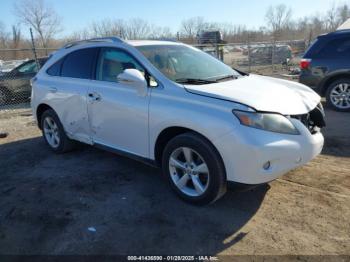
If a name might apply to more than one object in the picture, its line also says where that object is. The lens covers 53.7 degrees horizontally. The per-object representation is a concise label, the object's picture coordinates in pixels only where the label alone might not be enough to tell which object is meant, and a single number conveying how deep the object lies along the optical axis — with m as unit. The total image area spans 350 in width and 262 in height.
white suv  3.22
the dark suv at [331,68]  7.88
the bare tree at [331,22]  64.94
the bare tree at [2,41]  39.04
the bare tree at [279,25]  63.38
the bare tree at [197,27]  40.72
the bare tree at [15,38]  41.32
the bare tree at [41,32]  41.12
